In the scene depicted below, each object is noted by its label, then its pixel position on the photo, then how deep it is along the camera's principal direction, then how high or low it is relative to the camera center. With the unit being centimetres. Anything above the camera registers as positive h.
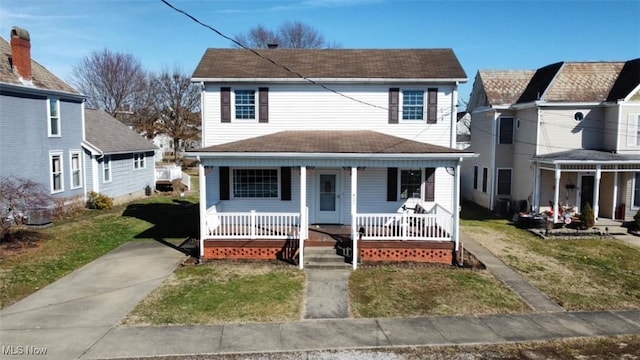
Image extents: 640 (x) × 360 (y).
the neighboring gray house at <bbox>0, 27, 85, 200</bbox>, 1719 +108
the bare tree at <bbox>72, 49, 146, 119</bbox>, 4878 +711
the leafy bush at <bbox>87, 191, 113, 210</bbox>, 2183 -262
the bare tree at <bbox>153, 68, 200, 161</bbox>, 4650 +469
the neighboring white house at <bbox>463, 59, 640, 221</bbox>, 1889 +51
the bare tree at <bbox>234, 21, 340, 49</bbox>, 5597 +1445
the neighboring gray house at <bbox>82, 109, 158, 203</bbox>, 2242 -56
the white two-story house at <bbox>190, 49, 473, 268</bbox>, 1522 +82
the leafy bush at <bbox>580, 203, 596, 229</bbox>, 1778 -265
